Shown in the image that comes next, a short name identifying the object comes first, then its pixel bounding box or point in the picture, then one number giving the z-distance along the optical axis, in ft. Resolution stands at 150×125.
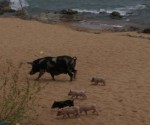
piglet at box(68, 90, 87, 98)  40.45
